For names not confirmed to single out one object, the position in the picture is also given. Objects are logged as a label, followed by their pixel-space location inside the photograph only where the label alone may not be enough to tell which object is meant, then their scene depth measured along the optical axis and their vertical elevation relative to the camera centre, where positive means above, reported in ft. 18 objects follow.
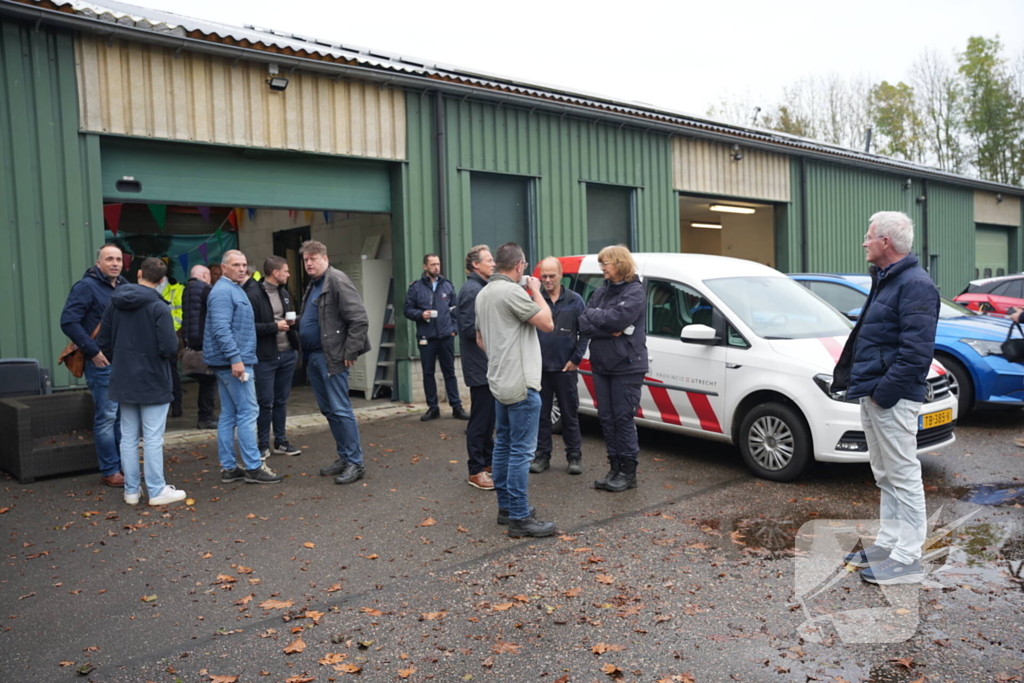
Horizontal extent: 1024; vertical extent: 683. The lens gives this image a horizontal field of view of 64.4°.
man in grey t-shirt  17.65 -1.46
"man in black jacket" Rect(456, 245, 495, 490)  21.88 -2.30
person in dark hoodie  20.18 -1.64
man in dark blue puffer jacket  14.51 -1.66
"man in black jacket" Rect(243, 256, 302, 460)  24.72 -1.45
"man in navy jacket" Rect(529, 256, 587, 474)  23.03 -1.95
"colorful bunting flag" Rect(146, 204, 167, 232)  42.98 +4.80
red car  43.06 -0.94
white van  21.47 -2.39
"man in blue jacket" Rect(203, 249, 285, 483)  21.75 -1.62
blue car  28.94 -3.02
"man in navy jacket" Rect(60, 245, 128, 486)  21.71 -0.69
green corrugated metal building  26.25 +6.02
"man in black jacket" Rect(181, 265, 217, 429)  29.48 -1.31
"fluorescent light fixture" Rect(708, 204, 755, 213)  55.77 +5.51
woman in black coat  21.12 -1.72
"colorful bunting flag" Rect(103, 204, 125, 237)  39.99 +4.46
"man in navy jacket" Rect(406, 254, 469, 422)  31.63 -1.10
